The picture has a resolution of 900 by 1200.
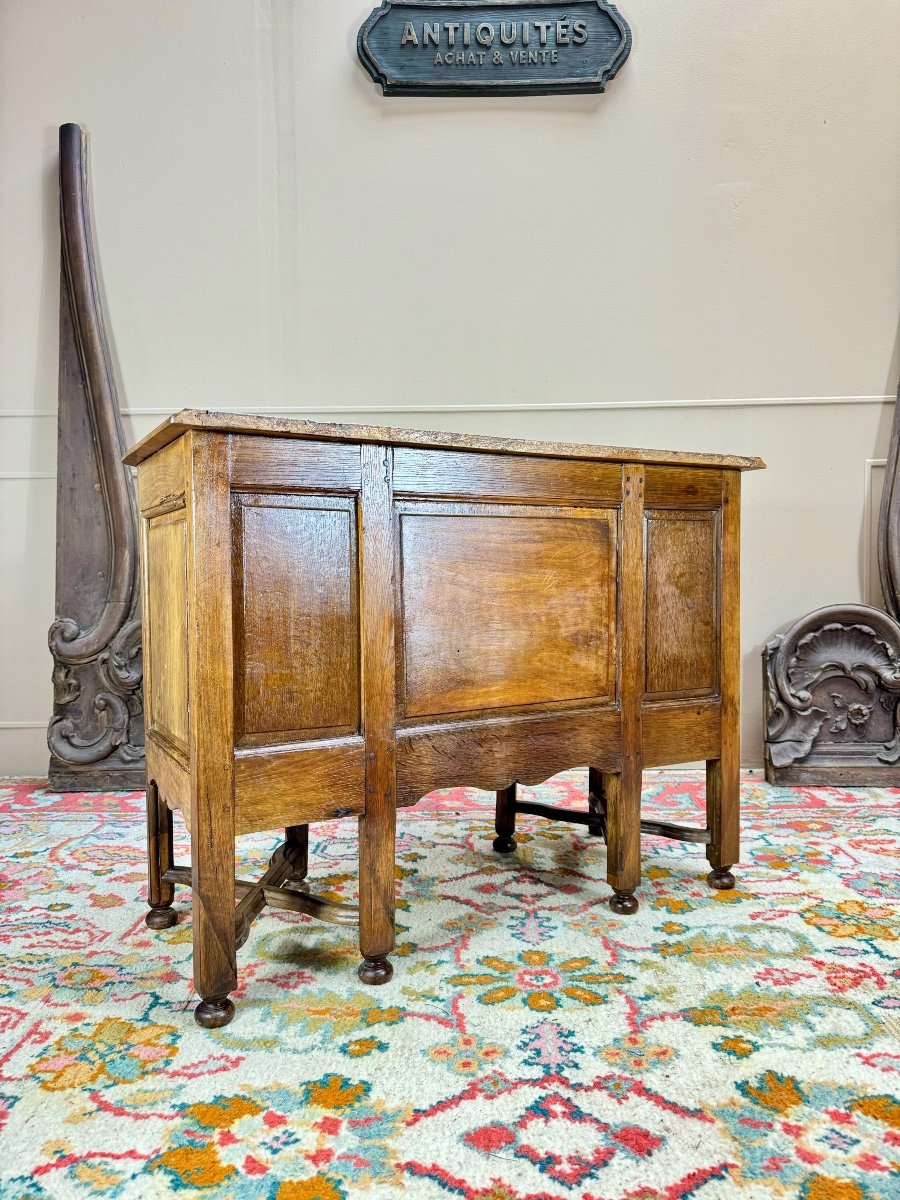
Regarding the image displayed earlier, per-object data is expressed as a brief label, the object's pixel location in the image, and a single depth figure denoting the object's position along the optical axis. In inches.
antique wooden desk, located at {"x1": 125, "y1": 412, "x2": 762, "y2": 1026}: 63.6
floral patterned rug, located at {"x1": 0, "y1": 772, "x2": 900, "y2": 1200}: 47.4
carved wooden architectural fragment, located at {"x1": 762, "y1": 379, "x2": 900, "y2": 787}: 138.6
